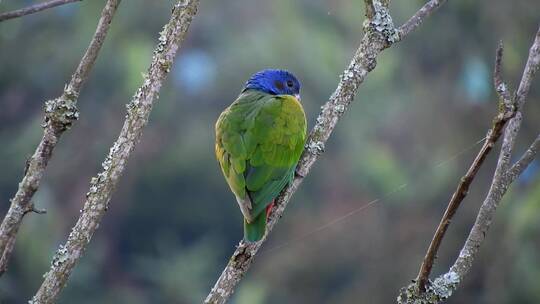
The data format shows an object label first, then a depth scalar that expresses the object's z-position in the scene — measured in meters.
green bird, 9.02
